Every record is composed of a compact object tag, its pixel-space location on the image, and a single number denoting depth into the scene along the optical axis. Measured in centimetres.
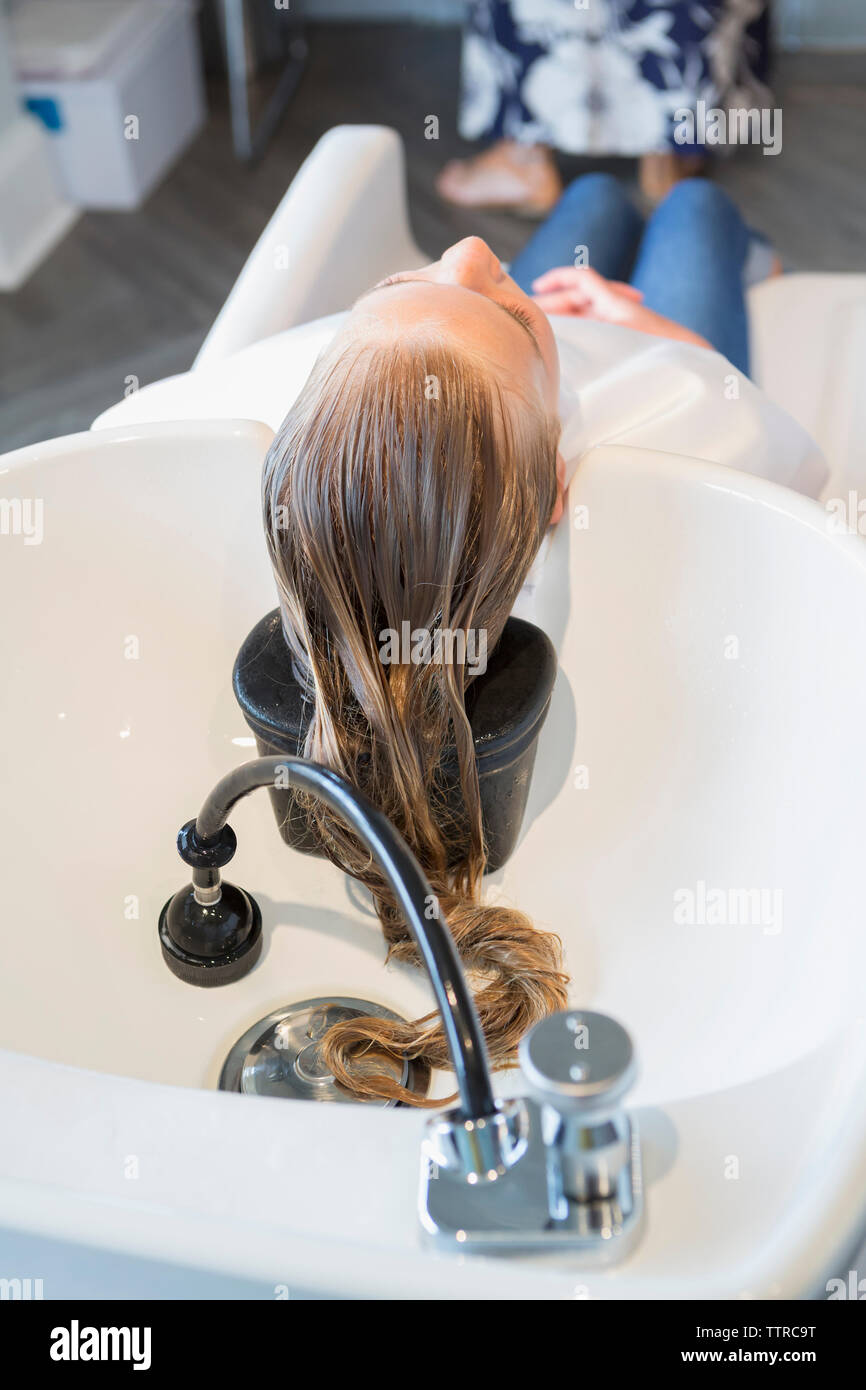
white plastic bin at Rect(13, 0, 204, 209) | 240
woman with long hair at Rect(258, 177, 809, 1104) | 67
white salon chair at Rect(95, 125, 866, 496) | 123
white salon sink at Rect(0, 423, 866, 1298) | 52
